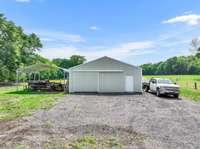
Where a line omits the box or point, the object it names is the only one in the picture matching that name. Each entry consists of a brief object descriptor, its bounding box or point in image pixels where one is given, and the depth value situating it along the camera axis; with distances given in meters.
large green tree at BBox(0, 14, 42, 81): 21.75
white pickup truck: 11.63
